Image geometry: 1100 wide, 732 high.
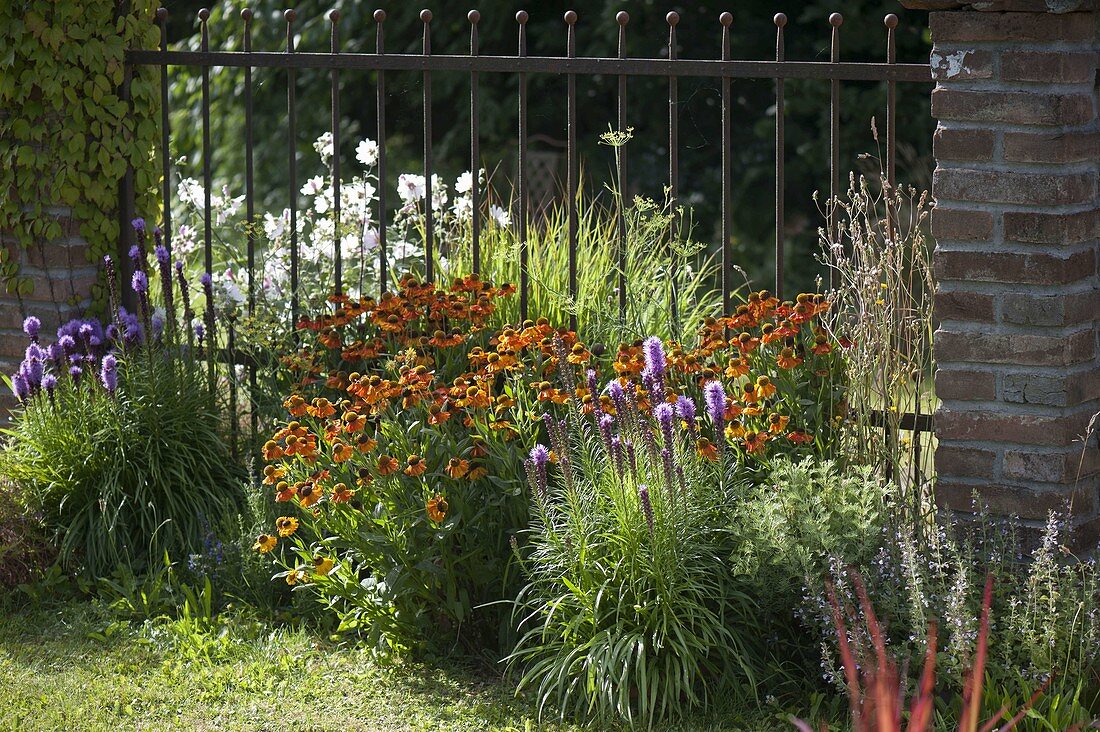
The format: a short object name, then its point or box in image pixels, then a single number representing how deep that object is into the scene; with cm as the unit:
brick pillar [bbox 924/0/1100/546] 602
